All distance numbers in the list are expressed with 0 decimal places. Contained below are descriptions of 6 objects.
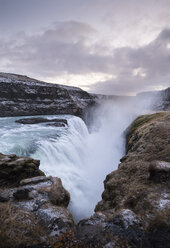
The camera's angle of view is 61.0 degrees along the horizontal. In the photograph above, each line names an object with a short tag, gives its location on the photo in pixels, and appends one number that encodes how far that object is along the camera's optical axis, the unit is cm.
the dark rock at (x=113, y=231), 409
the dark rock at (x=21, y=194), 592
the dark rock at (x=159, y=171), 648
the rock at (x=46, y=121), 2743
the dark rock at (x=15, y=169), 747
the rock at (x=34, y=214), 423
